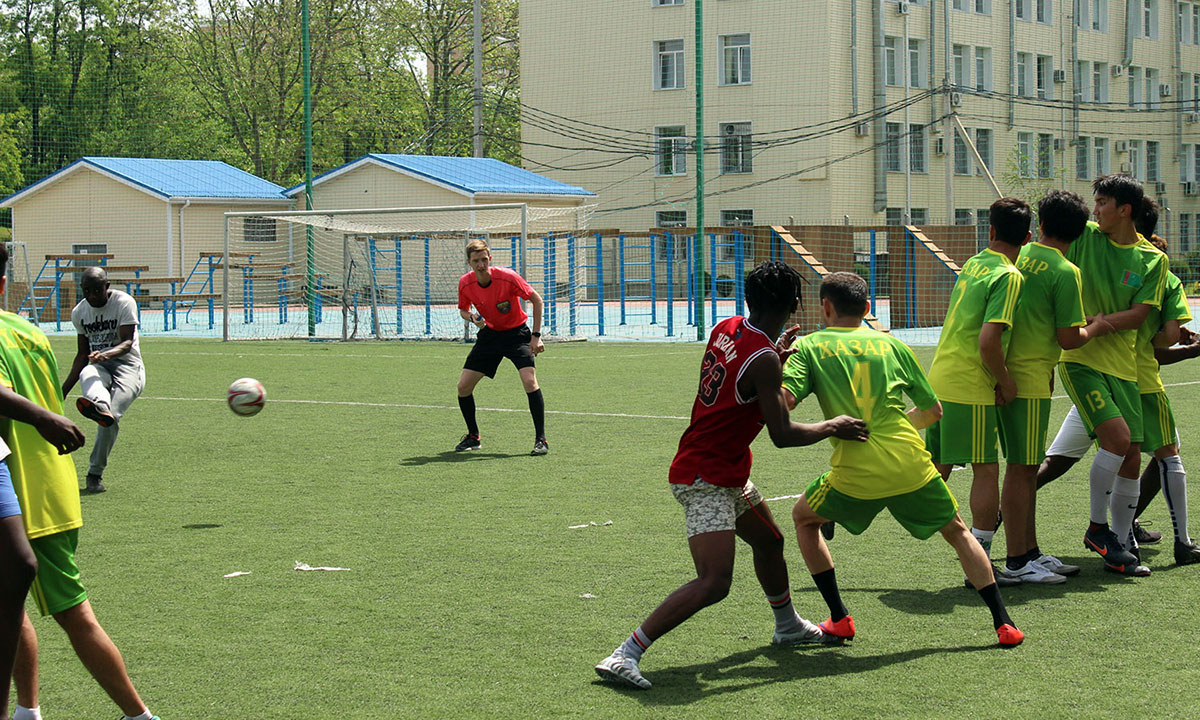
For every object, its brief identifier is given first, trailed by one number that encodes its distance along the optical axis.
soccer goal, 27.53
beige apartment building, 43.44
